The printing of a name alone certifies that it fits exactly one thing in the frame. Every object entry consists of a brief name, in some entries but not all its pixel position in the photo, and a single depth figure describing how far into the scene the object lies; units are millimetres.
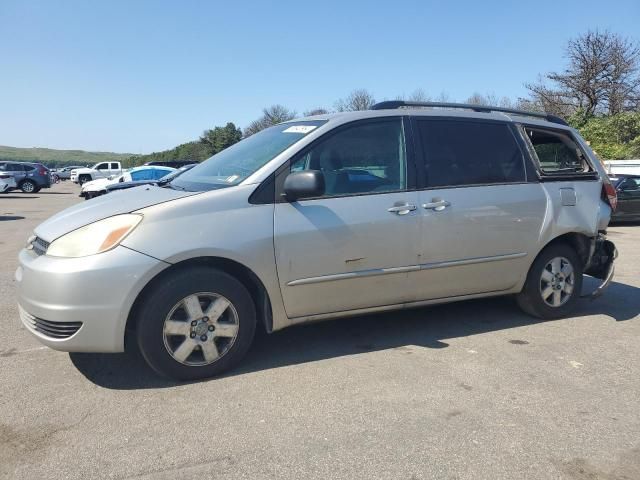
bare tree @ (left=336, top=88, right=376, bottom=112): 42575
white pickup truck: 41719
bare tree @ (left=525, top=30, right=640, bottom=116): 30328
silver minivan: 3373
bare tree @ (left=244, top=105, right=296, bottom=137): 54041
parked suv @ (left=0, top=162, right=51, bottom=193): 29516
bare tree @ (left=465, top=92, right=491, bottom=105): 44025
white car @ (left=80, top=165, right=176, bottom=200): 22656
